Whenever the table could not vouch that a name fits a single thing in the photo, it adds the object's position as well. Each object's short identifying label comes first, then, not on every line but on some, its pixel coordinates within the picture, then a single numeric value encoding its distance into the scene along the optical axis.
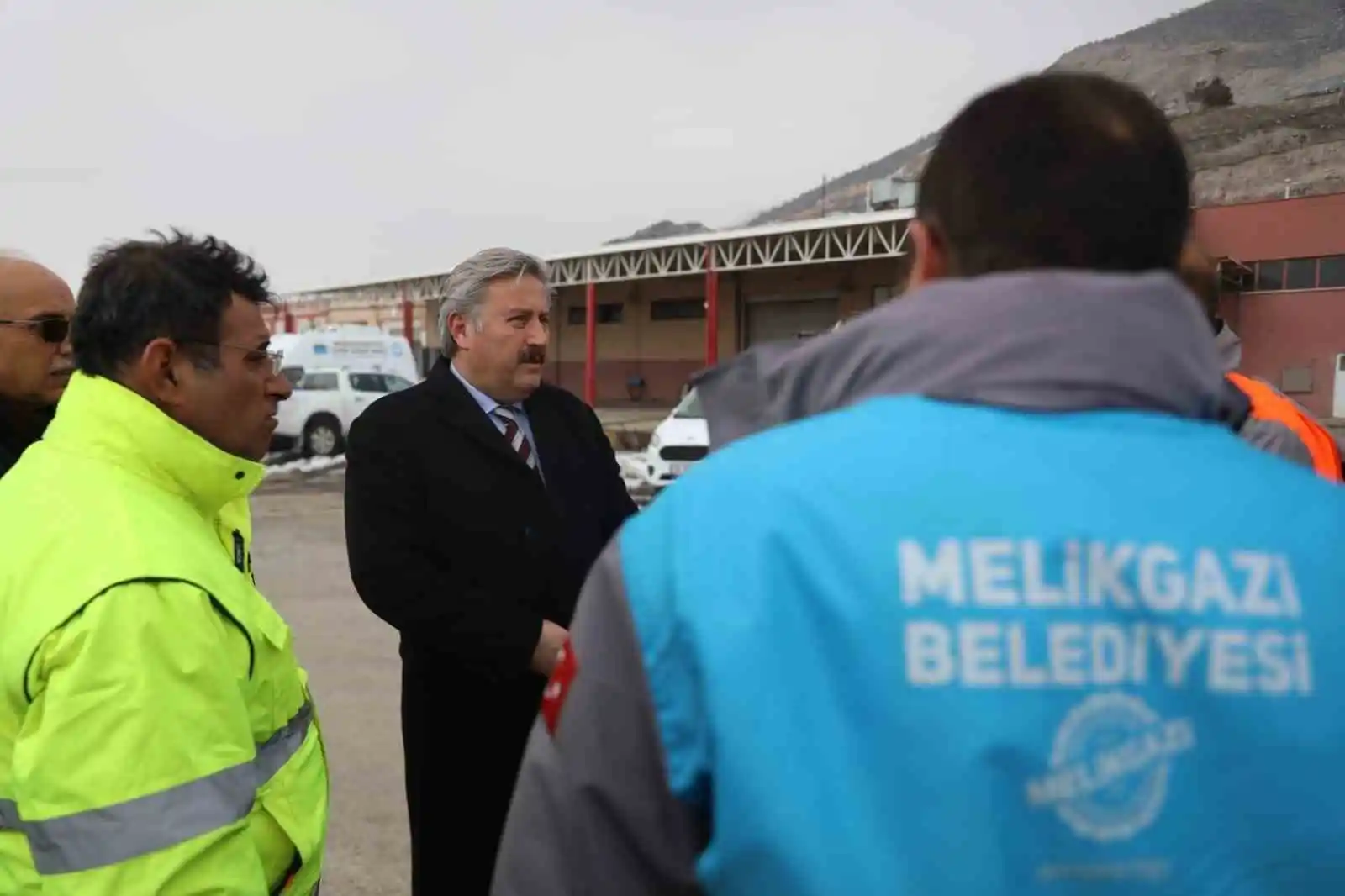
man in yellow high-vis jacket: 1.36
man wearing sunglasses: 2.48
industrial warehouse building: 21.48
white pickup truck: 18.39
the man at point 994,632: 0.80
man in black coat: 2.49
